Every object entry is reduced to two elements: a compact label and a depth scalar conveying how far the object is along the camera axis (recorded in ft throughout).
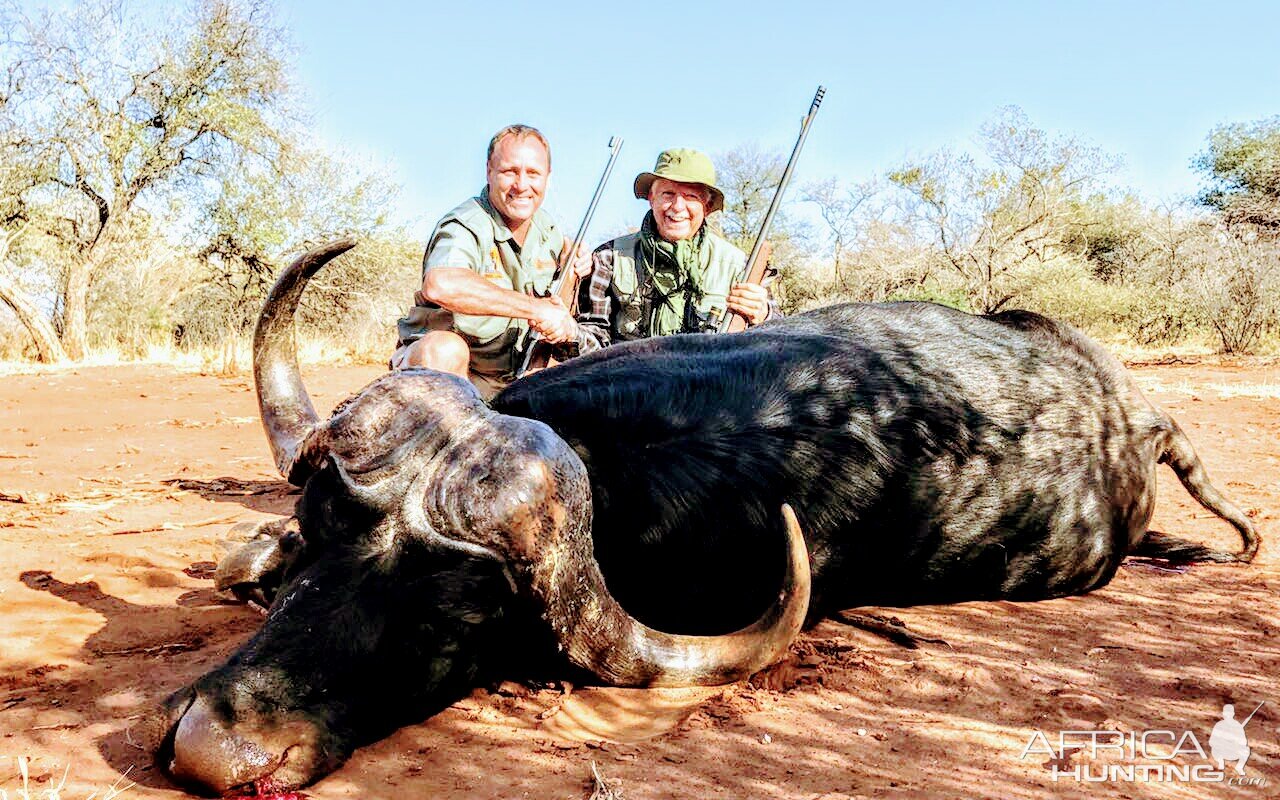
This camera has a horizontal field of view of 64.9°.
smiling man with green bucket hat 20.53
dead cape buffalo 8.51
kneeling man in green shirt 17.21
